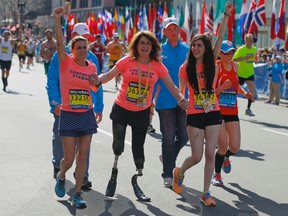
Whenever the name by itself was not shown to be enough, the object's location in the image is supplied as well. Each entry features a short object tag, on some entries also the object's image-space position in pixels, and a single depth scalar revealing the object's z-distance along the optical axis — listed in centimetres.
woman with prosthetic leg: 682
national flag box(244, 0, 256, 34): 2523
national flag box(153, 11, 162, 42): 3703
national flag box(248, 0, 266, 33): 2486
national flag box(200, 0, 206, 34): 3082
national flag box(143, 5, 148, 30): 4008
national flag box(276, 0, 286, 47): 2412
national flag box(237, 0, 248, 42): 2627
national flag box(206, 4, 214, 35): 2984
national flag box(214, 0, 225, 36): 3061
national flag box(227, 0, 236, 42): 2706
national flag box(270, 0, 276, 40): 2559
